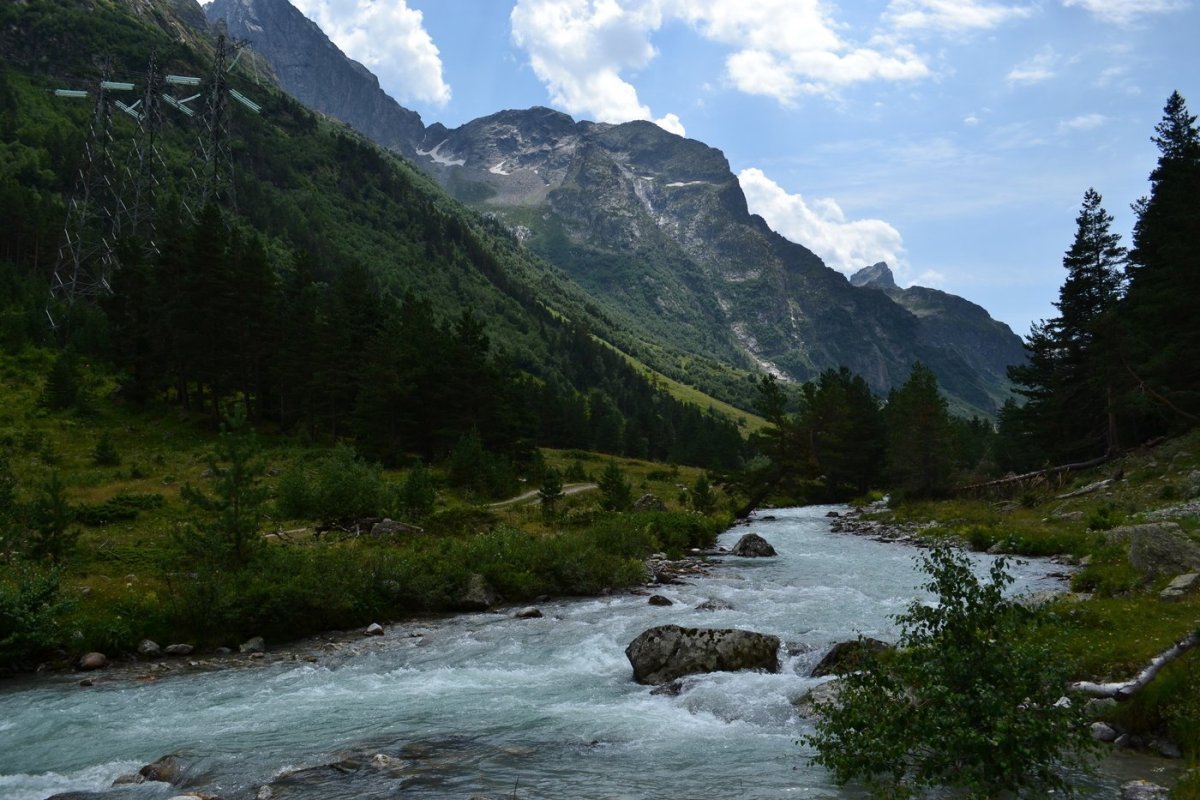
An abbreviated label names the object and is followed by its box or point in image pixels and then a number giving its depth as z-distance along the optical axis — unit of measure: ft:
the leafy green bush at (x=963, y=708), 27.48
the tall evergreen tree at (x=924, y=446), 200.95
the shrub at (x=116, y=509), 111.04
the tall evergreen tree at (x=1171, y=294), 143.95
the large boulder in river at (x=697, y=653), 58.23
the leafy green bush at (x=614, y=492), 158.92
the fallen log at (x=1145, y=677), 39.01
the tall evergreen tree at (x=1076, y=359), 185.37
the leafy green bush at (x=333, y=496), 118.01
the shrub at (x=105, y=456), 158.92
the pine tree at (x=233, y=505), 76.43
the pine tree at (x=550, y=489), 144.15
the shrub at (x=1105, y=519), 110.93
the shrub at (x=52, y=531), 79.51
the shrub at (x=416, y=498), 122.62
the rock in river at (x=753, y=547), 132.17
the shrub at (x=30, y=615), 61.00
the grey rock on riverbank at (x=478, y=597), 88.12
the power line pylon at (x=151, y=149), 285.97
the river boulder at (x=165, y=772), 40.19
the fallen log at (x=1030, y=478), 164.55
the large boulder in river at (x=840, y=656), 52.77
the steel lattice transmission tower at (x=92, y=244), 265.13
